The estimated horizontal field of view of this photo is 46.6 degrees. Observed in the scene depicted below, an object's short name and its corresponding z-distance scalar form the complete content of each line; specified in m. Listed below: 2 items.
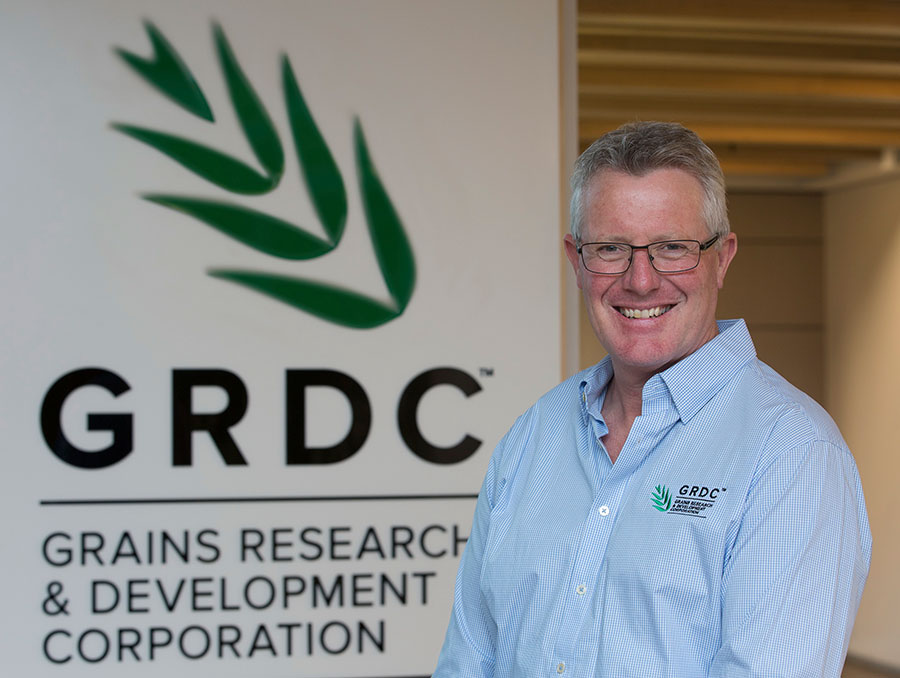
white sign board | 3.38
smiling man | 1.34
